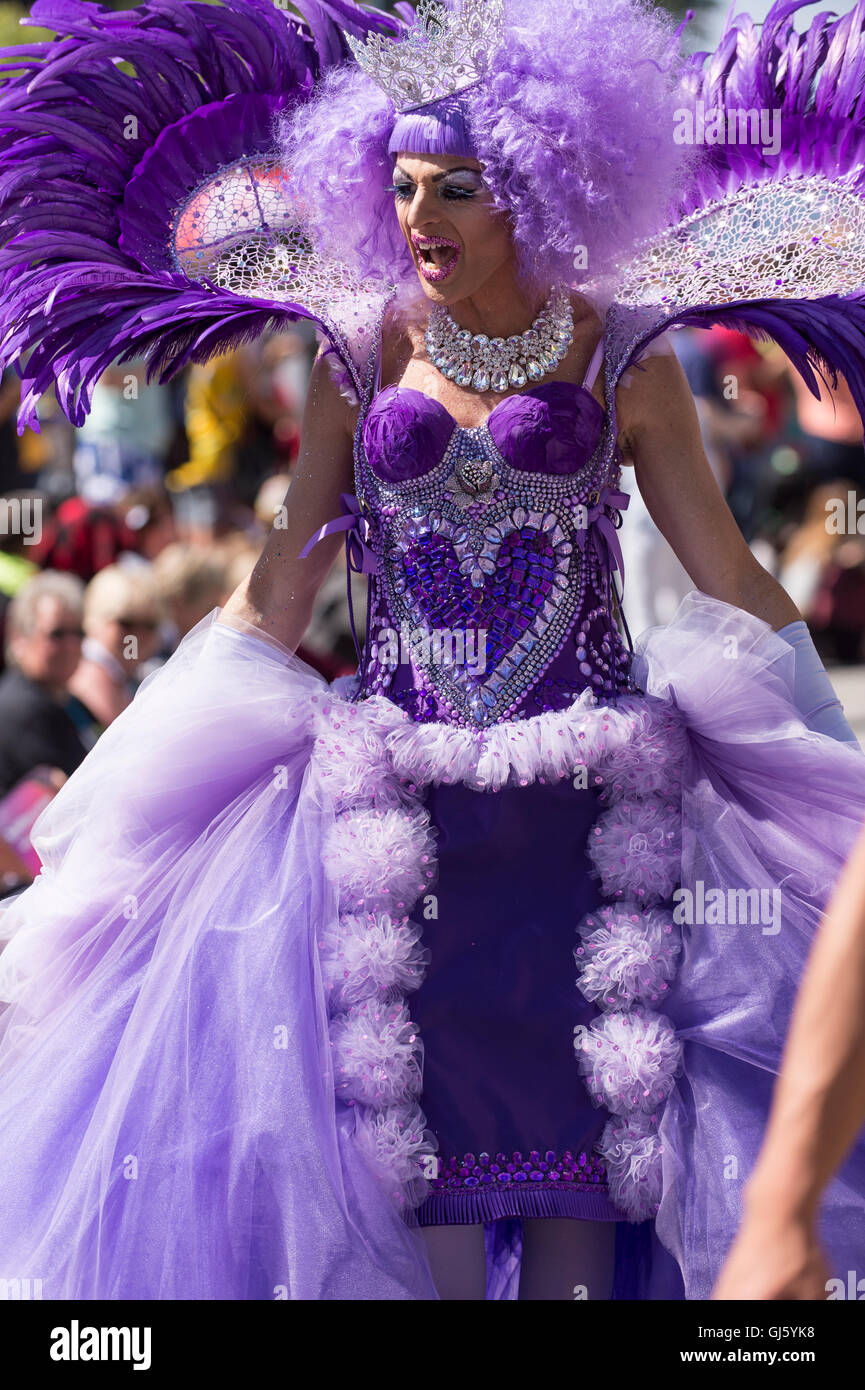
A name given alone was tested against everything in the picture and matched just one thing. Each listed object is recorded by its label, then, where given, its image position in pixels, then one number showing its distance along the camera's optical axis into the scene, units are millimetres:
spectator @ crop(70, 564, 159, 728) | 11203
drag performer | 5262
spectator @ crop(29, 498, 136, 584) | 14039
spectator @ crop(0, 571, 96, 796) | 10266
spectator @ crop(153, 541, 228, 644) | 11430
